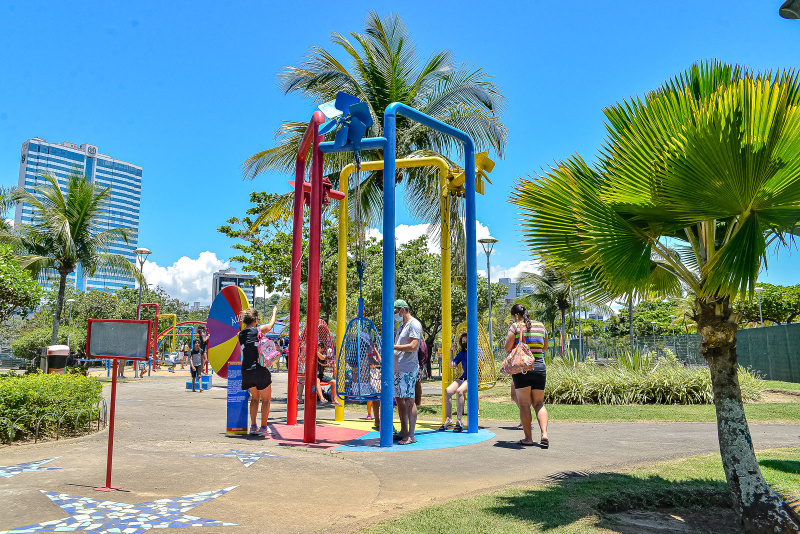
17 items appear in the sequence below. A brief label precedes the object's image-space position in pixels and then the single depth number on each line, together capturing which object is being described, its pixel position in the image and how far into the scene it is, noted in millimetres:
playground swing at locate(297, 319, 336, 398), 9305
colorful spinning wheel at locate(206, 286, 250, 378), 8500
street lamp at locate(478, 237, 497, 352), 27648
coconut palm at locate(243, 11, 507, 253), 13742
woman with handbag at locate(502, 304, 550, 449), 6977
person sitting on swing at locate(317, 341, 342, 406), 12266
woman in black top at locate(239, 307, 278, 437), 7777
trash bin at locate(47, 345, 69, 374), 10758
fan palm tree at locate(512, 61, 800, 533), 3559
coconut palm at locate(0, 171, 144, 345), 20906
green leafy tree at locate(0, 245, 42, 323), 10773
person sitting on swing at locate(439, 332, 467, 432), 8445
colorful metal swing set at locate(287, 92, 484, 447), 7094
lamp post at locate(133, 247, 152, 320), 28658
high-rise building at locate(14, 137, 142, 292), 178500
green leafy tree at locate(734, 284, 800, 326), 39594
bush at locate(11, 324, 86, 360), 28562
